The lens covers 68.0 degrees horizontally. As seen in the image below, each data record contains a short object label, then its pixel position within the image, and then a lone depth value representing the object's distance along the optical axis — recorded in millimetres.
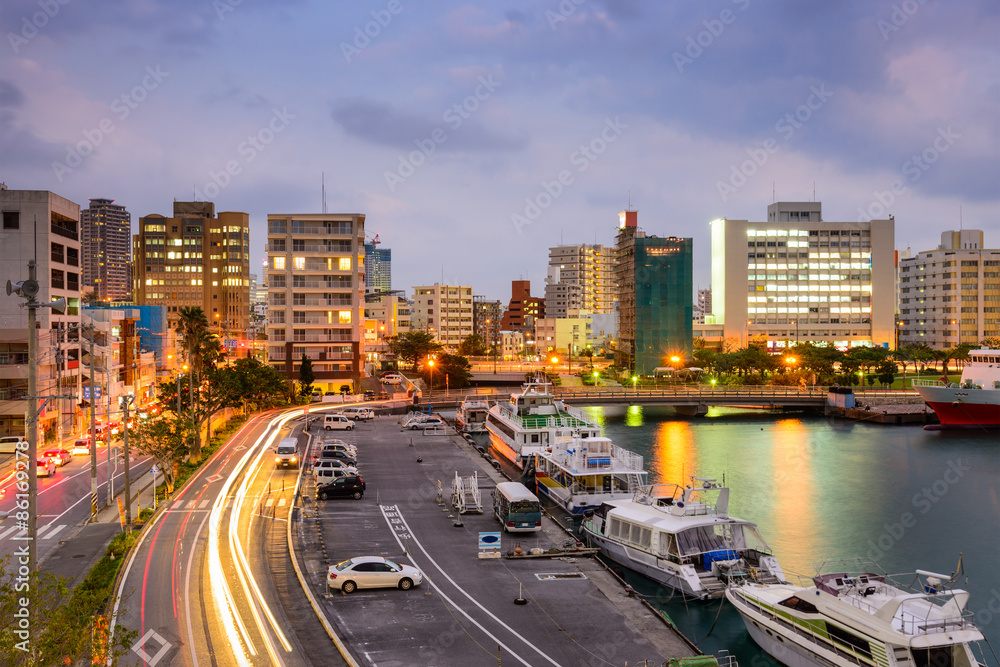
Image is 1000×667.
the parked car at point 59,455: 51203
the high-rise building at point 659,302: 151750
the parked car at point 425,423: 71125
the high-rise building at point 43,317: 61000
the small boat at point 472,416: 80062
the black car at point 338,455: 48969
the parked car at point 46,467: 48875
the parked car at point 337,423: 69375
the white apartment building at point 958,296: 168375
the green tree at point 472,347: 167125
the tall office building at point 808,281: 179125
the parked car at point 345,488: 41009
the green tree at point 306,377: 90250
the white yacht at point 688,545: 30241
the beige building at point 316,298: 99938
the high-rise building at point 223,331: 173038
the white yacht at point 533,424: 56531
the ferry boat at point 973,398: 87000
